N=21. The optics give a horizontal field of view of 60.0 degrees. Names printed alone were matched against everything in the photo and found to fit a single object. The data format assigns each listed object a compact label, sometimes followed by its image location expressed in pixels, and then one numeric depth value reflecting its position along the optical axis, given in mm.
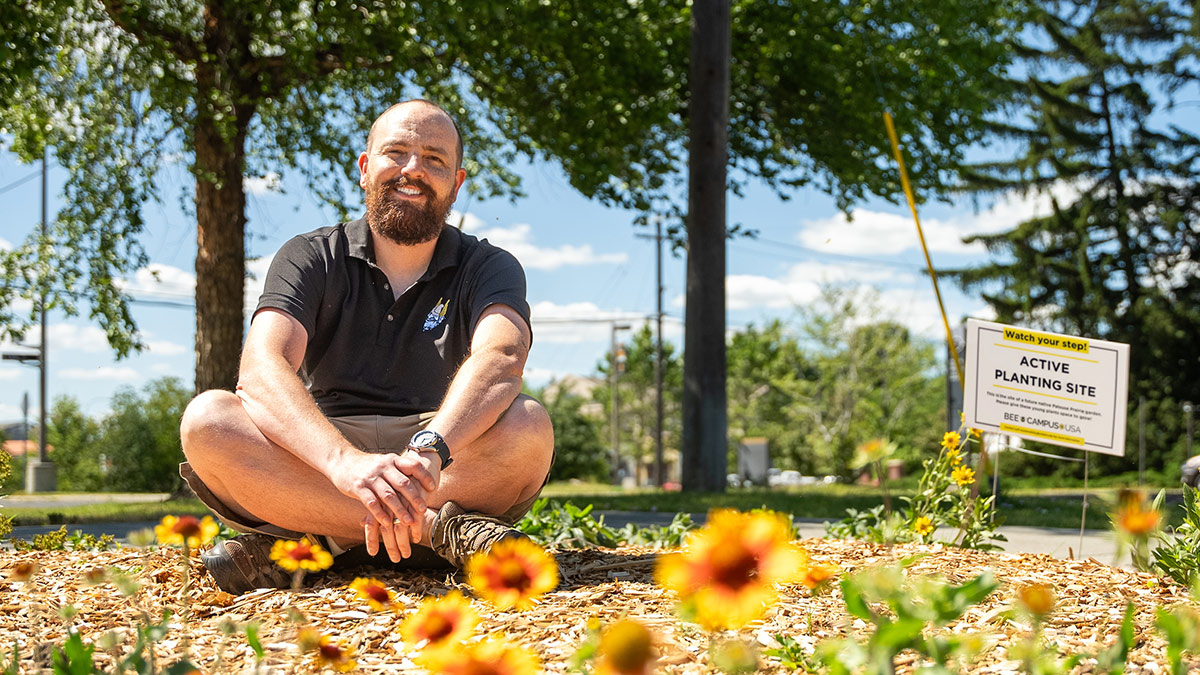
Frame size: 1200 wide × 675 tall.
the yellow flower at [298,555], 1927
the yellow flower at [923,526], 3591
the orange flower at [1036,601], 1206
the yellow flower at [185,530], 1804
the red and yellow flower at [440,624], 1366
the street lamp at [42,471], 23734
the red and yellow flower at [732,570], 1246
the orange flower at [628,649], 1018
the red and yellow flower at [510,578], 1603
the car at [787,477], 44344
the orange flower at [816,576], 1644
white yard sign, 3869
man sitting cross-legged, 2592
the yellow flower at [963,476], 3738
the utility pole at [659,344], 36084
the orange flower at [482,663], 1154
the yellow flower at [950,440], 3689
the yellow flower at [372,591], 1660
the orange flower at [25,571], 1751
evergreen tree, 28500
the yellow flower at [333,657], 1390
